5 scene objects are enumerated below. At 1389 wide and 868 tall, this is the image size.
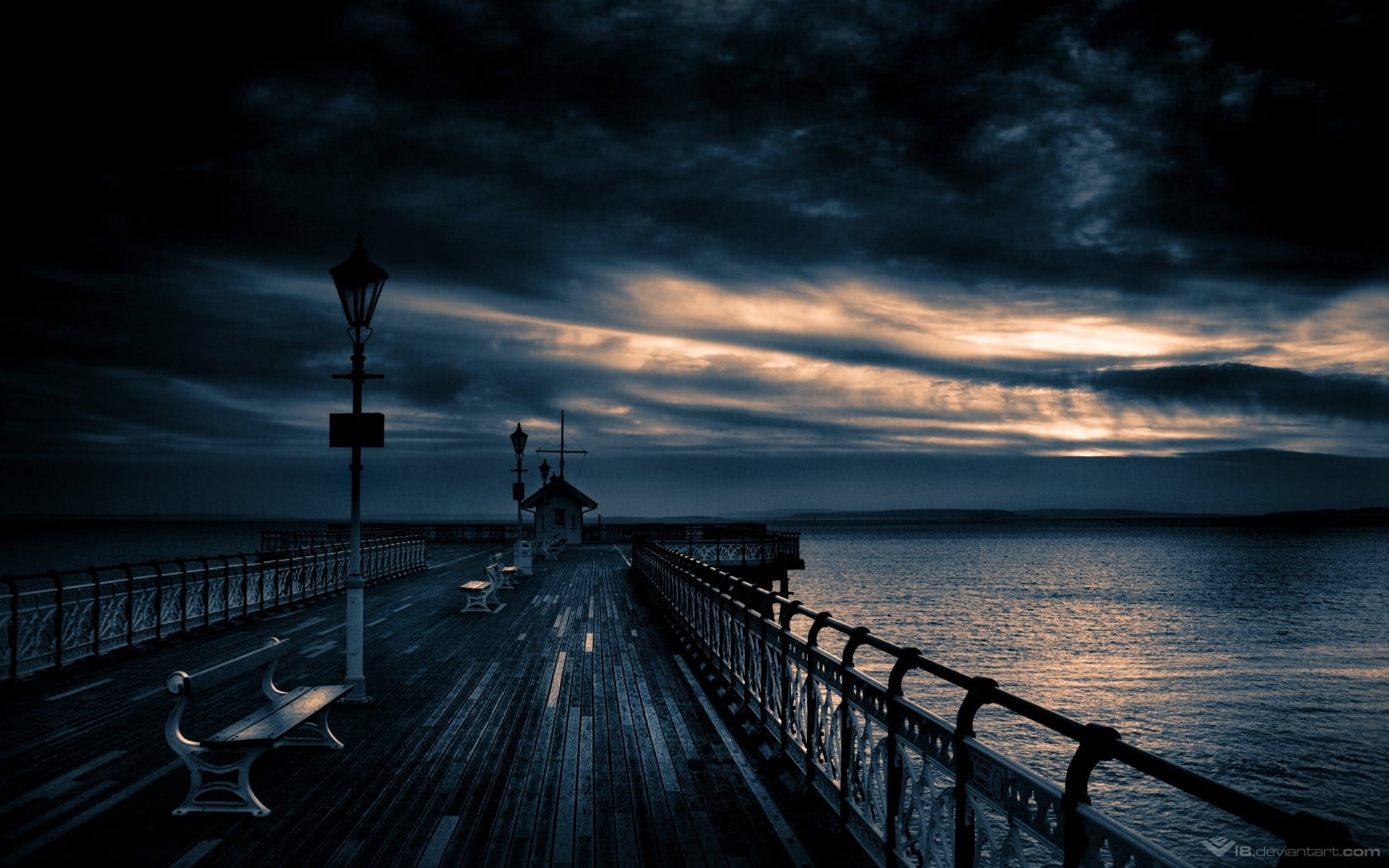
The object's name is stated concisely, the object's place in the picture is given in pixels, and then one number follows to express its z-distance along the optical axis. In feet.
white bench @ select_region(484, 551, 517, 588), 68.39
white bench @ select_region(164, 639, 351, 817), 18.89
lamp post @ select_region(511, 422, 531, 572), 87.86
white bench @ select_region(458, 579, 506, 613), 58.80
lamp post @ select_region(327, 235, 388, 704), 31.42
